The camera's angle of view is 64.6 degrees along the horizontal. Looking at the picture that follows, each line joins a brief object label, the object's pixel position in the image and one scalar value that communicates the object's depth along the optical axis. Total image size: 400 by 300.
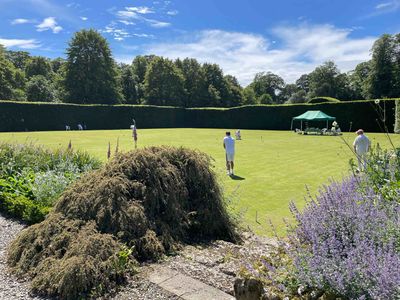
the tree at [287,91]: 105.06
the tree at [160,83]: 63.50
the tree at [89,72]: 57.41
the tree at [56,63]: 82.12
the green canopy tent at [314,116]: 32.79
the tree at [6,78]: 51.47
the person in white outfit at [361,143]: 10.15
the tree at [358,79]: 66.62
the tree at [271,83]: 103.88
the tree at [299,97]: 88.12
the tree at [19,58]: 74.62
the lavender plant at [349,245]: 2.05
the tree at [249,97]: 79.56
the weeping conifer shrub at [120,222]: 3.30
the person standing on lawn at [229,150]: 11.84
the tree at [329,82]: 71.62
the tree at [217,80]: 70.25
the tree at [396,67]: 53.50
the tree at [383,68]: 54.75
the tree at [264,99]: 87.44
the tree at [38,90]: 58.78
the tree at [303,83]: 101.88
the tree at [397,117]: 21.15
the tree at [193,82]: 67.50
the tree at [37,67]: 69.69
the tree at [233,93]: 71.31
